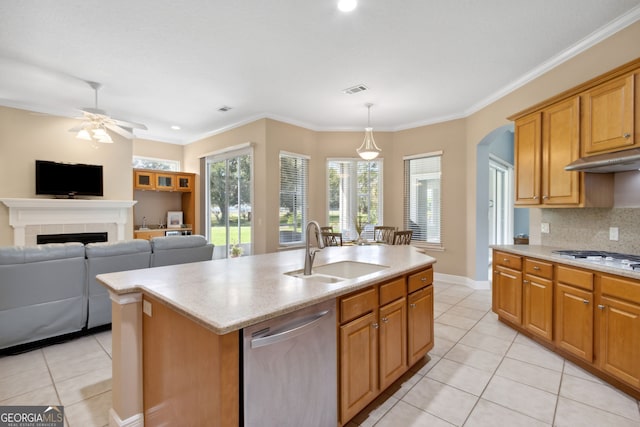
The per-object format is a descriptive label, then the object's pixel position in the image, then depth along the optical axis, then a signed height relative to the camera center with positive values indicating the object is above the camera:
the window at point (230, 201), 5.75 +0.20
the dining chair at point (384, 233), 5.41 -0.44
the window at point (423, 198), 5.55 +0.26
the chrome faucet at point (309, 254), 1.92 -0.31
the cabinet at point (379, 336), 1.69 -0.85
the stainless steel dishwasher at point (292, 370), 1.24 -0.75
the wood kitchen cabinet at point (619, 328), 2.04 -0.86
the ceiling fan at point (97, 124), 4.05 +1.23
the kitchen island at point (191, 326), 1.18 -0.56
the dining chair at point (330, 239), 5.17 -0.51
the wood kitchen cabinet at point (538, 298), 2.74 -0.85
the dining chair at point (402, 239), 4.91 -0.48
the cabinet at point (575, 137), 2.35 +0.70
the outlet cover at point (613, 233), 2.79 -0.21
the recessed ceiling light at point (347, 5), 2.43 +1.73
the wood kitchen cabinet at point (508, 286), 3.13 -0.84
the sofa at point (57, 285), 2.57 -0.71
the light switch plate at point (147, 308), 1.64 -0.56
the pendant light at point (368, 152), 4.76 +0.96
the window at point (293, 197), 5.51 +0.27
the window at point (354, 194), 6.07 +0.35
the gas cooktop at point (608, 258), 2.19 -0.40
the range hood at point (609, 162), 2.25 +0.40
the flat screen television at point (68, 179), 5.02 +0.56
